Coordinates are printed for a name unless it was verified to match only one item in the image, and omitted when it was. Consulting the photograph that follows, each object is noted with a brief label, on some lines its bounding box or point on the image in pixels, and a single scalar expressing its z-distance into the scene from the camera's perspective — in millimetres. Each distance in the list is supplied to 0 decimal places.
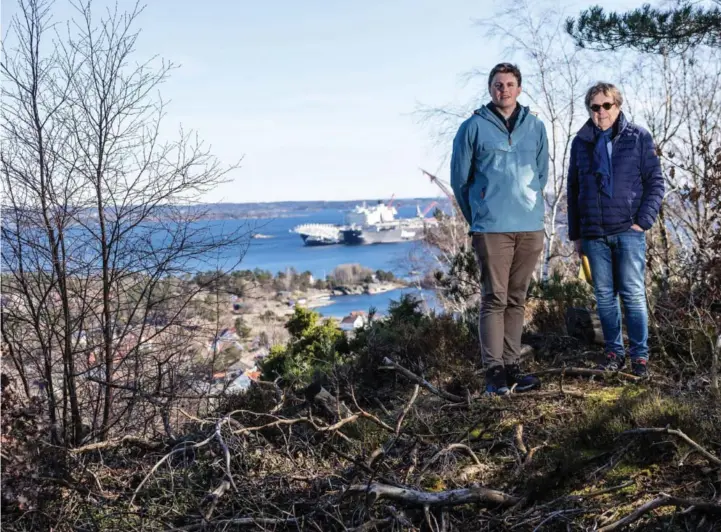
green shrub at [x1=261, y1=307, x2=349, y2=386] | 6420
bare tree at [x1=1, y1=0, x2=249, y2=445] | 5453
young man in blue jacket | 4051
